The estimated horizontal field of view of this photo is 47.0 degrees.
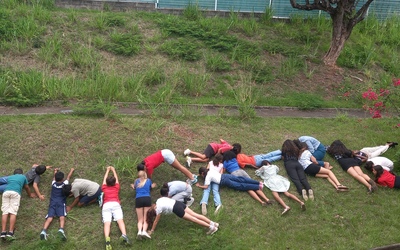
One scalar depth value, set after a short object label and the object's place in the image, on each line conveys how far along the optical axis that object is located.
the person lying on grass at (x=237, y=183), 9.16
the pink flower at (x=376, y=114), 11.01
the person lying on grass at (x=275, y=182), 9.09
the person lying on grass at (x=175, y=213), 8.12
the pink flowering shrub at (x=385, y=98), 11.05
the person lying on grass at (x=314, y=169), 9.74
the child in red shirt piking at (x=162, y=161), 9.23
